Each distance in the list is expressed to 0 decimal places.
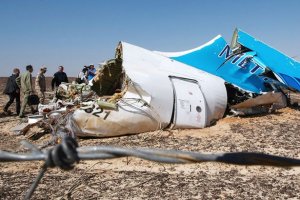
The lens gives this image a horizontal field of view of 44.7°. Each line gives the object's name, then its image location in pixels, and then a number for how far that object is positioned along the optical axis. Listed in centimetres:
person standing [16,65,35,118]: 1242
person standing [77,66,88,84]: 1602
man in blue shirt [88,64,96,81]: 1662
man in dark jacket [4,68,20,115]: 1346
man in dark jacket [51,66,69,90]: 1519
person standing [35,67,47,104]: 1312
